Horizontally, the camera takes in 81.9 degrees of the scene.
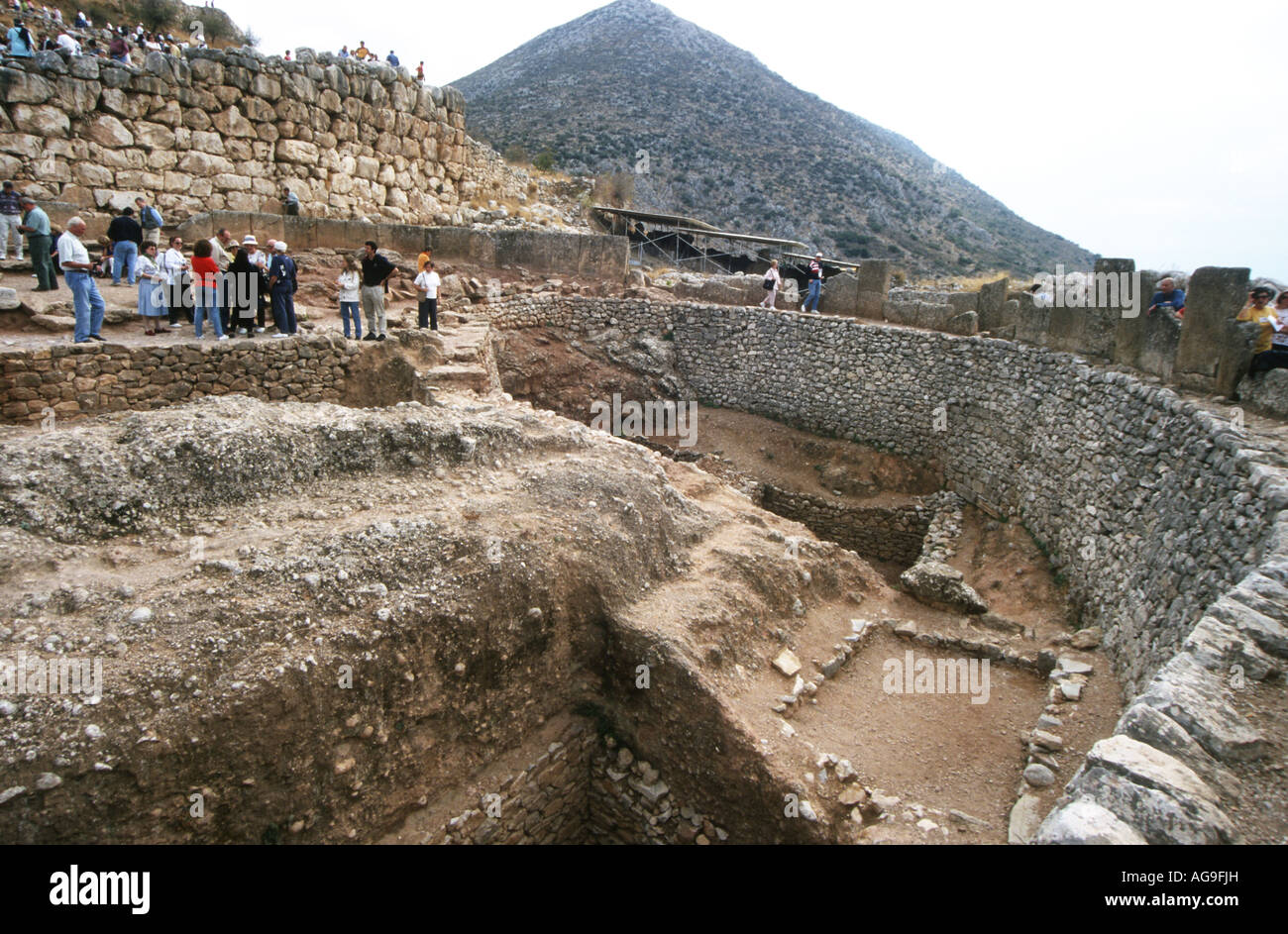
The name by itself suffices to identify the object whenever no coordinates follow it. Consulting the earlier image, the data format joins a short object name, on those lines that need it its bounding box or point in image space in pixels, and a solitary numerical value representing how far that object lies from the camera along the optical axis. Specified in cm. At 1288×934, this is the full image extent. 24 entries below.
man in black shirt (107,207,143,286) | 912
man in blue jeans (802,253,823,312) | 1680
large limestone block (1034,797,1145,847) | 282
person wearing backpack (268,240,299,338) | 805
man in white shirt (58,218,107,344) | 664
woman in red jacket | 754
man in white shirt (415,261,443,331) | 998
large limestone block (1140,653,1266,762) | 327
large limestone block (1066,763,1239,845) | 285
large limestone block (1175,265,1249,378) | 752
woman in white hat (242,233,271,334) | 811
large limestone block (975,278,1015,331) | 1367
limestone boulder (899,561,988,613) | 868
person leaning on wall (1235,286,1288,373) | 721
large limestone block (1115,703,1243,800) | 316
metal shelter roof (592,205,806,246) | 2395
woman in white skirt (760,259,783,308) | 1717
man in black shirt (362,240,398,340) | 879
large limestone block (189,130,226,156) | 1152
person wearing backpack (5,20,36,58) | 1032
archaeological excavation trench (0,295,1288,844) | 369
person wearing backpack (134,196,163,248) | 1066
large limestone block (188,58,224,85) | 1130
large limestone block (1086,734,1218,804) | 304
